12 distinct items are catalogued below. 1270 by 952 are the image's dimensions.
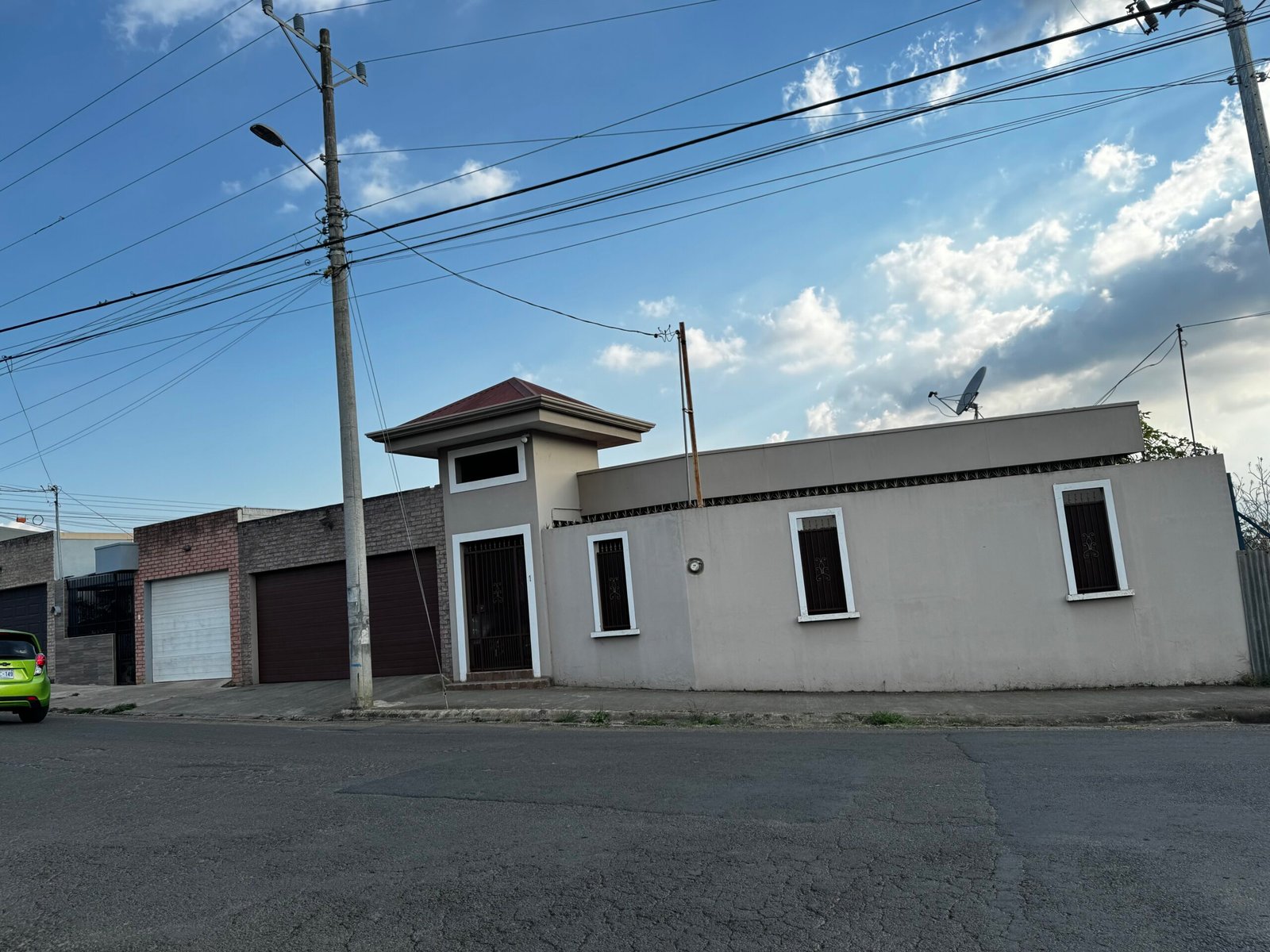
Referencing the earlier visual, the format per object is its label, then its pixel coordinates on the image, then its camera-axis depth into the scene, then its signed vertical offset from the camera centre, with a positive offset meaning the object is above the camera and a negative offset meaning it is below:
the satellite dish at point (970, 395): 18.95 +3.69
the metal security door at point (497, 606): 15.95 +0.16
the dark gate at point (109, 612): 22.56 +0.90
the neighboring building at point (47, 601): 23.02 +1.45
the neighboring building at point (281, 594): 17.73 +0.83
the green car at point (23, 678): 13.56 -0.33
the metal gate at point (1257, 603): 12.05 -0.67
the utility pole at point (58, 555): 24.61 +2.54
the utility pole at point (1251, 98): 10.91 +5.32
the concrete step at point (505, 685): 15.46 -1.16
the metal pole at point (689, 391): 15.30 +3.53
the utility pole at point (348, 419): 14.04 +3.20
